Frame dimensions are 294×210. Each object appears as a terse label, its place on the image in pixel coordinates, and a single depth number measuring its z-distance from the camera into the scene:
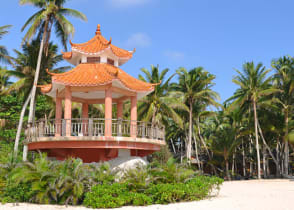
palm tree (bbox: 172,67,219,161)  35.72
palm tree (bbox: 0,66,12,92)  35.55
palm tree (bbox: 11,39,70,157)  26.08
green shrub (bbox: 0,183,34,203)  13.08
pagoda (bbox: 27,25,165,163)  15.59
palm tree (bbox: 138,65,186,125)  31.84
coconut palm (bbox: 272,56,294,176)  33.85
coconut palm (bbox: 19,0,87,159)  23.88
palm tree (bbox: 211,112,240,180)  39.22
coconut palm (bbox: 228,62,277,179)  34.46
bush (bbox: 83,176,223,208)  12.05
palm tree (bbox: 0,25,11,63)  27.25
